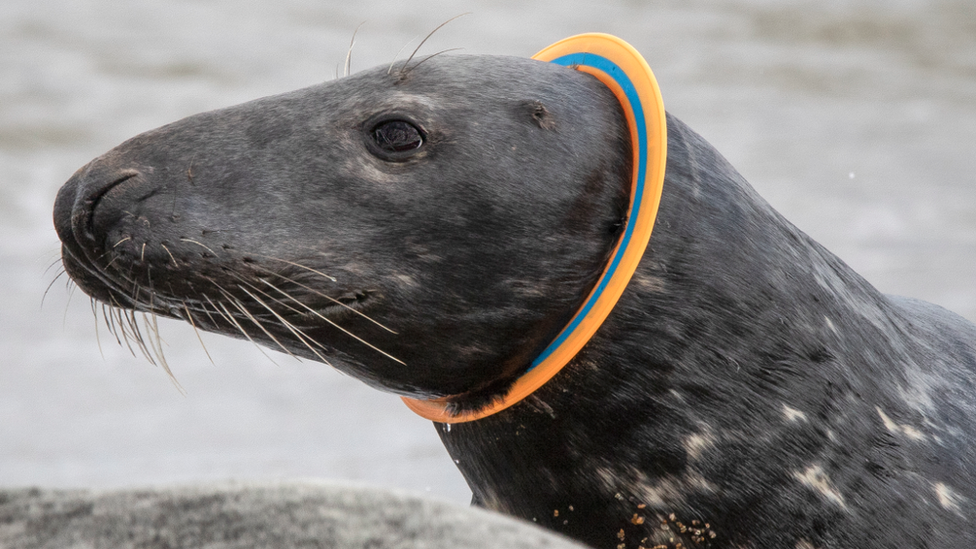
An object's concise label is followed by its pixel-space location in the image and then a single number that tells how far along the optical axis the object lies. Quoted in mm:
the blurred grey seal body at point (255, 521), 3810
